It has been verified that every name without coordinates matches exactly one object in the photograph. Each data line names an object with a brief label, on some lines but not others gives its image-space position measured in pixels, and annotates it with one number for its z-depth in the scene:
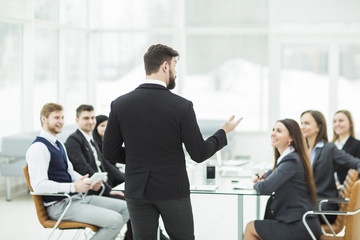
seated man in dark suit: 4.99
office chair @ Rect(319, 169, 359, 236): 4.32
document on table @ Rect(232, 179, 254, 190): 4.30
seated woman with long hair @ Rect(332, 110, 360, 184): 5.61
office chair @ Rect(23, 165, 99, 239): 4.29
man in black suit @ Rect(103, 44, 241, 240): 2.92
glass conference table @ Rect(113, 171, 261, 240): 4.23
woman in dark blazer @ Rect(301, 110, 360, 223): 4.60
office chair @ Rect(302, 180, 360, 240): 3.87
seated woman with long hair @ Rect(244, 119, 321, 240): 3.95
